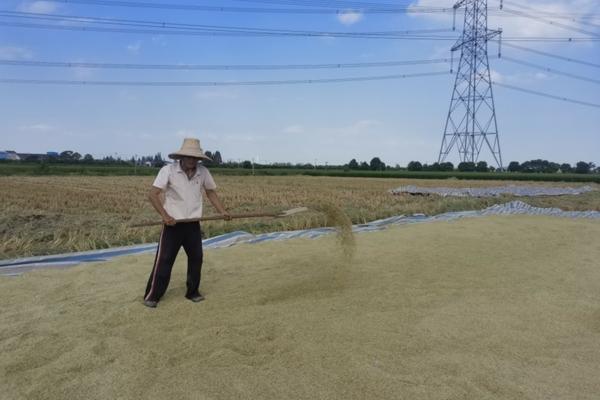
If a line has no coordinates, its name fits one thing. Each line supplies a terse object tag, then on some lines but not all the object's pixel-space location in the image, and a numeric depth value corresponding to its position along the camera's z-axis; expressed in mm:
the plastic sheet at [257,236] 4770
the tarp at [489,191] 14096
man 3502
